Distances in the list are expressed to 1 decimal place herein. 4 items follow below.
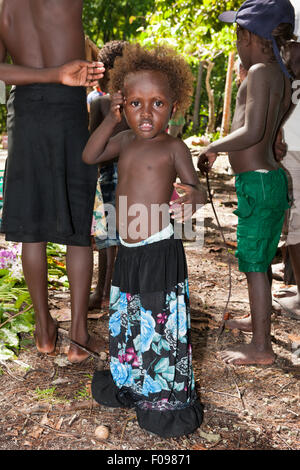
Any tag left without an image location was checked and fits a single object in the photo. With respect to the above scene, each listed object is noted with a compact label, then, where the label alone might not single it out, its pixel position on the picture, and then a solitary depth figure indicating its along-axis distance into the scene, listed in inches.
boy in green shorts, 96.1
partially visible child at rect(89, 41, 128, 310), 127.8
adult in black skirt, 89.8
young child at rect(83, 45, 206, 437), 79.4
